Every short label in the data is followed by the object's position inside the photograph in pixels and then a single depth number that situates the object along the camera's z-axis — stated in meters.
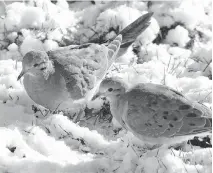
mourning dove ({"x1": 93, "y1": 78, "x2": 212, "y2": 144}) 6.95
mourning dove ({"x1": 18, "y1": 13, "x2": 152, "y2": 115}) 8.12
